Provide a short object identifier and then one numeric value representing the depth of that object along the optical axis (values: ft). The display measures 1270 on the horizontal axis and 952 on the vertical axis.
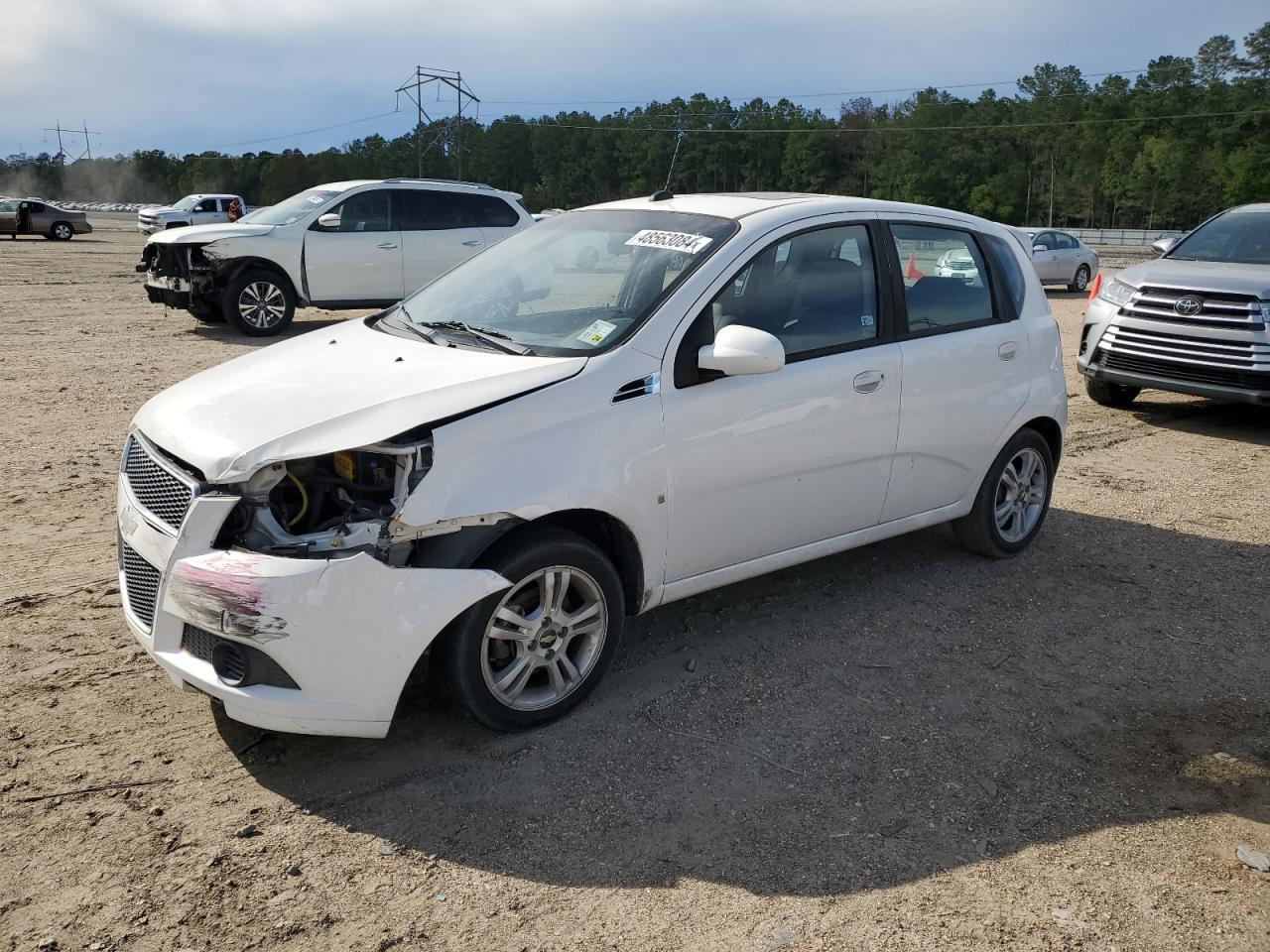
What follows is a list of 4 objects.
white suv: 44.14
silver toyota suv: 29.60
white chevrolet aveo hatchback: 11.17
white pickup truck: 123.34
